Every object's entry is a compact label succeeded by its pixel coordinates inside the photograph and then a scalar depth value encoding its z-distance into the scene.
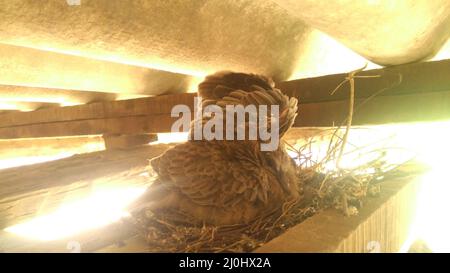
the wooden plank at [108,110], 0.67
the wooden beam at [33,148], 1.51
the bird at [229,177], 0.24
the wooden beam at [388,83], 0.40
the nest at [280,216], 0.21
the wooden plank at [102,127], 0.69
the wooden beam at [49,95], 0.91
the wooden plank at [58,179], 0.33
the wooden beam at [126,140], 0.92
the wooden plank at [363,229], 0.20
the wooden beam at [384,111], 0.40
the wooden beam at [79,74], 0.53
